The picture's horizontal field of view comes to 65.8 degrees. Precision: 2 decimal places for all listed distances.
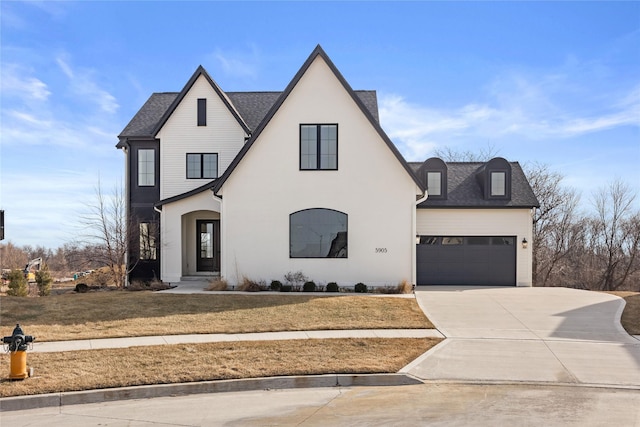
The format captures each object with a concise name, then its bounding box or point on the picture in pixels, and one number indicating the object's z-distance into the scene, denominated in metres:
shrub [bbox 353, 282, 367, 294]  18.80
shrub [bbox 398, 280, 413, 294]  18.67
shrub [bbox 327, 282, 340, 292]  18.83
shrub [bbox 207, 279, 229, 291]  19.16
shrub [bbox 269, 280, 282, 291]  19.00
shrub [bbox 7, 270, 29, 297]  21.77
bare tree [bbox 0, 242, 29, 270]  58.94
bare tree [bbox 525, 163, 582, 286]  36.84
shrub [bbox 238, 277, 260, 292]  18.88
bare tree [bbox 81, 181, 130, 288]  22.97
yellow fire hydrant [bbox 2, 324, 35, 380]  8.10
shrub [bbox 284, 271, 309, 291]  19.23
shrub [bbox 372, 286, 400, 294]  18.67
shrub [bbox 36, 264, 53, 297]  21.84
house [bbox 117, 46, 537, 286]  19.27
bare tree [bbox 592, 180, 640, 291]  36.56
